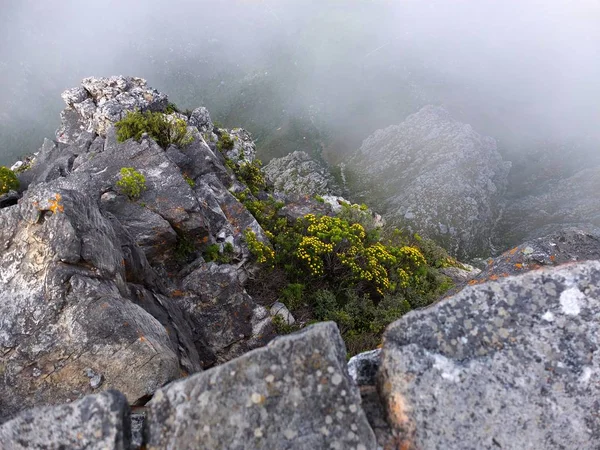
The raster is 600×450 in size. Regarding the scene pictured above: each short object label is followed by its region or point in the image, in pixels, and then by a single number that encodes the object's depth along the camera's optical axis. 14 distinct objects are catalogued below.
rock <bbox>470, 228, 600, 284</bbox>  8.30
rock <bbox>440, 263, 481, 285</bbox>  19.61
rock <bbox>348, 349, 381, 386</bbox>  4.33
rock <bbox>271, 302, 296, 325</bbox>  12.14
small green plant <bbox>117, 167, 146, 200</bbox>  12.10
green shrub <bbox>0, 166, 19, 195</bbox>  19.02
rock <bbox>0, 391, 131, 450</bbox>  3.45
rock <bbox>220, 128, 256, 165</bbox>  23.98
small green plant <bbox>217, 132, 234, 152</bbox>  24.25
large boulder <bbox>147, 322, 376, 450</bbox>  3.47
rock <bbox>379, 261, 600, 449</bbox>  3.55
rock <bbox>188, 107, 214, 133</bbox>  27.08
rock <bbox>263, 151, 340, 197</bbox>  87.12
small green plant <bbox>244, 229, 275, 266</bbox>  13.17
